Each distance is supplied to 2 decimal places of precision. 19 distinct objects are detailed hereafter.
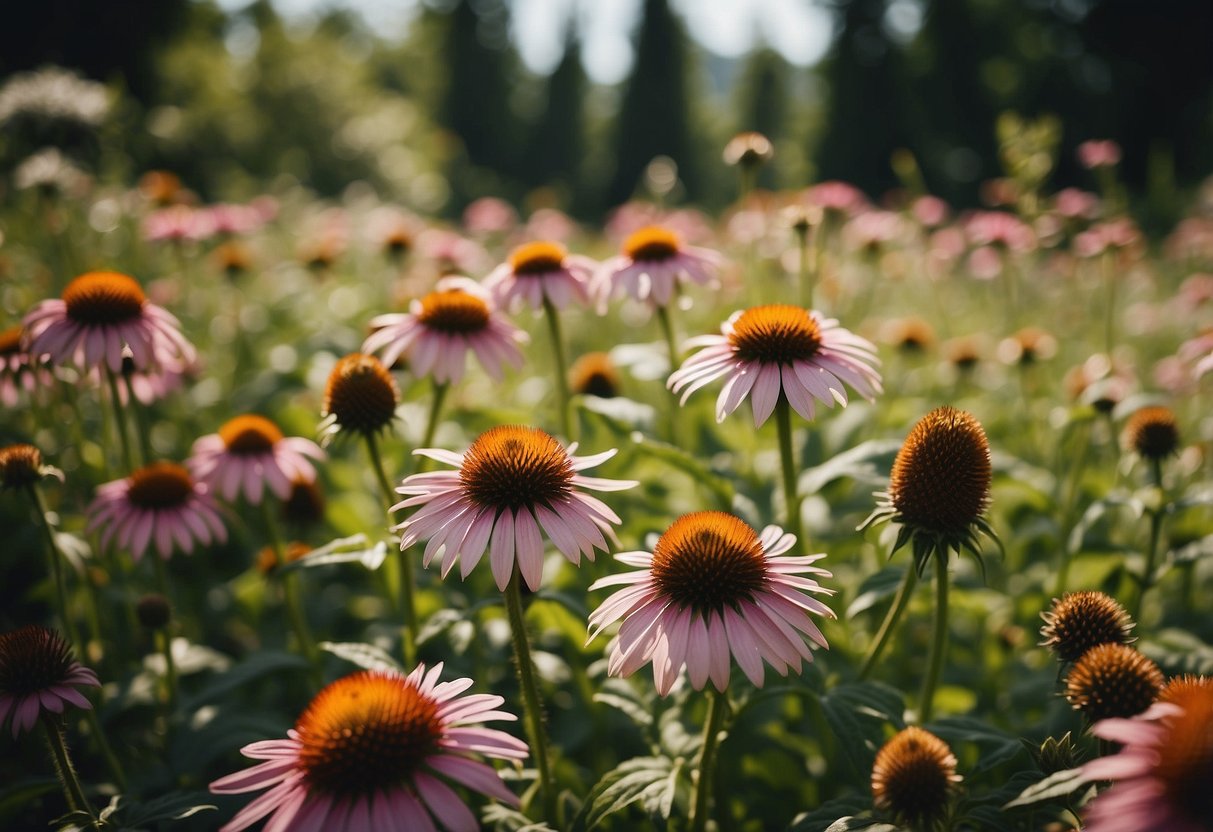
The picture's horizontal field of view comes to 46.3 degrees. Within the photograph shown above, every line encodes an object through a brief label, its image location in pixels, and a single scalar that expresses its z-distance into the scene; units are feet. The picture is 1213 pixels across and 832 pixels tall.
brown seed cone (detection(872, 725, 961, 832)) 1.43
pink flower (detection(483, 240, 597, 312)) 2.08
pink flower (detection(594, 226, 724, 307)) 2.07
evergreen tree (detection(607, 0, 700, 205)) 68.07
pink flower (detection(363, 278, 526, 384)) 1.94
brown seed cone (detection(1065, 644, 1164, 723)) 1.43
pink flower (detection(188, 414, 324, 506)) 1.99
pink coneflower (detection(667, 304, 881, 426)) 1.68
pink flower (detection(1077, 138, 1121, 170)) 2.81
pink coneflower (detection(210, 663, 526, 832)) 1.39
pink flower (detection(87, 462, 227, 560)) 1.95
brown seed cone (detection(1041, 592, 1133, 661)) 1.53
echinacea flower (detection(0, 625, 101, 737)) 1.58
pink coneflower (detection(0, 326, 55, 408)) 2.05
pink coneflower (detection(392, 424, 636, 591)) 1.56
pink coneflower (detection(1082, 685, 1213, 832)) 1.26
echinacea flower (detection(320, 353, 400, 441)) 1.79
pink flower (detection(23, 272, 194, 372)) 1.91
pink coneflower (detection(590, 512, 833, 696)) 1.49
